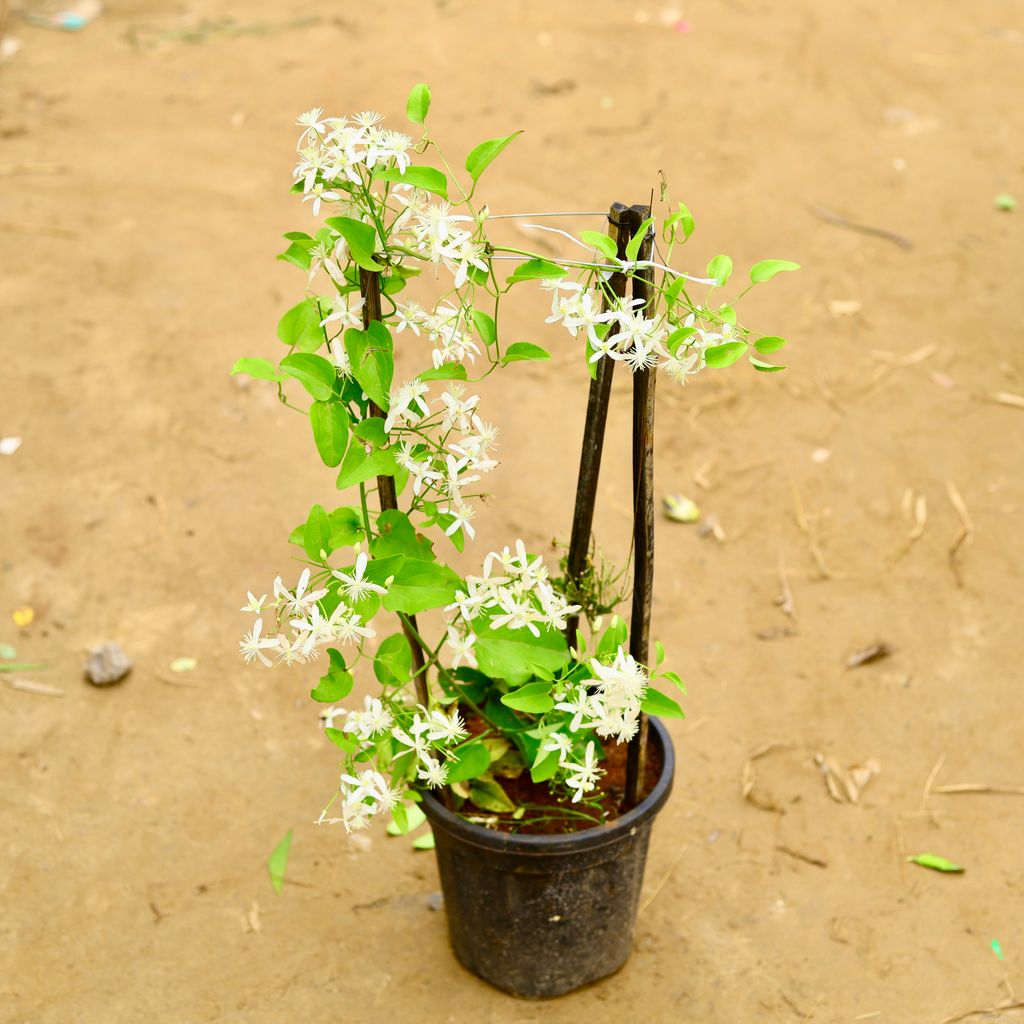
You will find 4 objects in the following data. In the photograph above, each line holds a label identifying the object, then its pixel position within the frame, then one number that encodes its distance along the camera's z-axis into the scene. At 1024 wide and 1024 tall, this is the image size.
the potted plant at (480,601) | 1.68
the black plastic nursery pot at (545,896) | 2.07
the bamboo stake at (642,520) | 1.86
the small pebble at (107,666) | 3.11
